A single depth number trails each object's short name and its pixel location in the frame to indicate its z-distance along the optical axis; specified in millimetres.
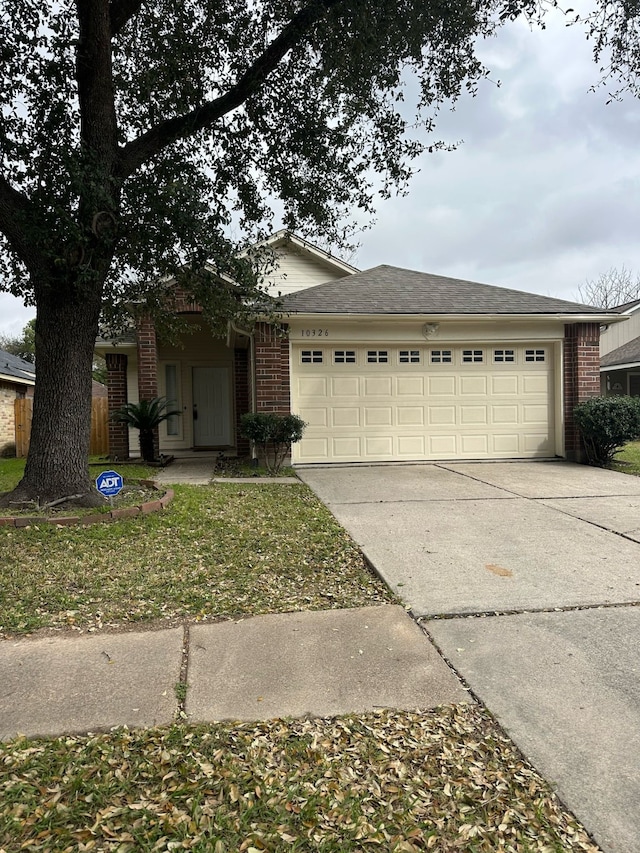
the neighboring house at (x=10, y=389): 15281
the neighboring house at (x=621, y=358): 18516
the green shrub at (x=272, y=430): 9094
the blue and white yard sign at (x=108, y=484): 5816
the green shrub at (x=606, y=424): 9234
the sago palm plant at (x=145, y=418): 11190
